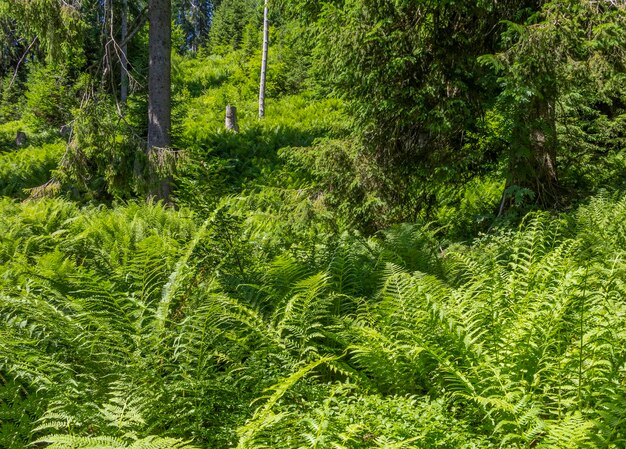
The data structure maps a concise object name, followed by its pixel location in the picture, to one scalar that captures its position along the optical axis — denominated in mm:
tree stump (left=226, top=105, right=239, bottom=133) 14977
